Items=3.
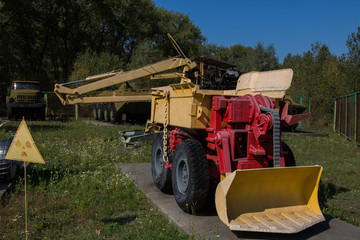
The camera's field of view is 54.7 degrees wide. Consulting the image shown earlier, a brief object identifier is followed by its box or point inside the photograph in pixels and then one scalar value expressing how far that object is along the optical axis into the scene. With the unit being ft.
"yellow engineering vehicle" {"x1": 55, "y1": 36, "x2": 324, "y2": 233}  13.66
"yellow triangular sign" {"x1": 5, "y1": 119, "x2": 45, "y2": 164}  14.89
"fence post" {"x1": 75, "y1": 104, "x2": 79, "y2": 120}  87.14
